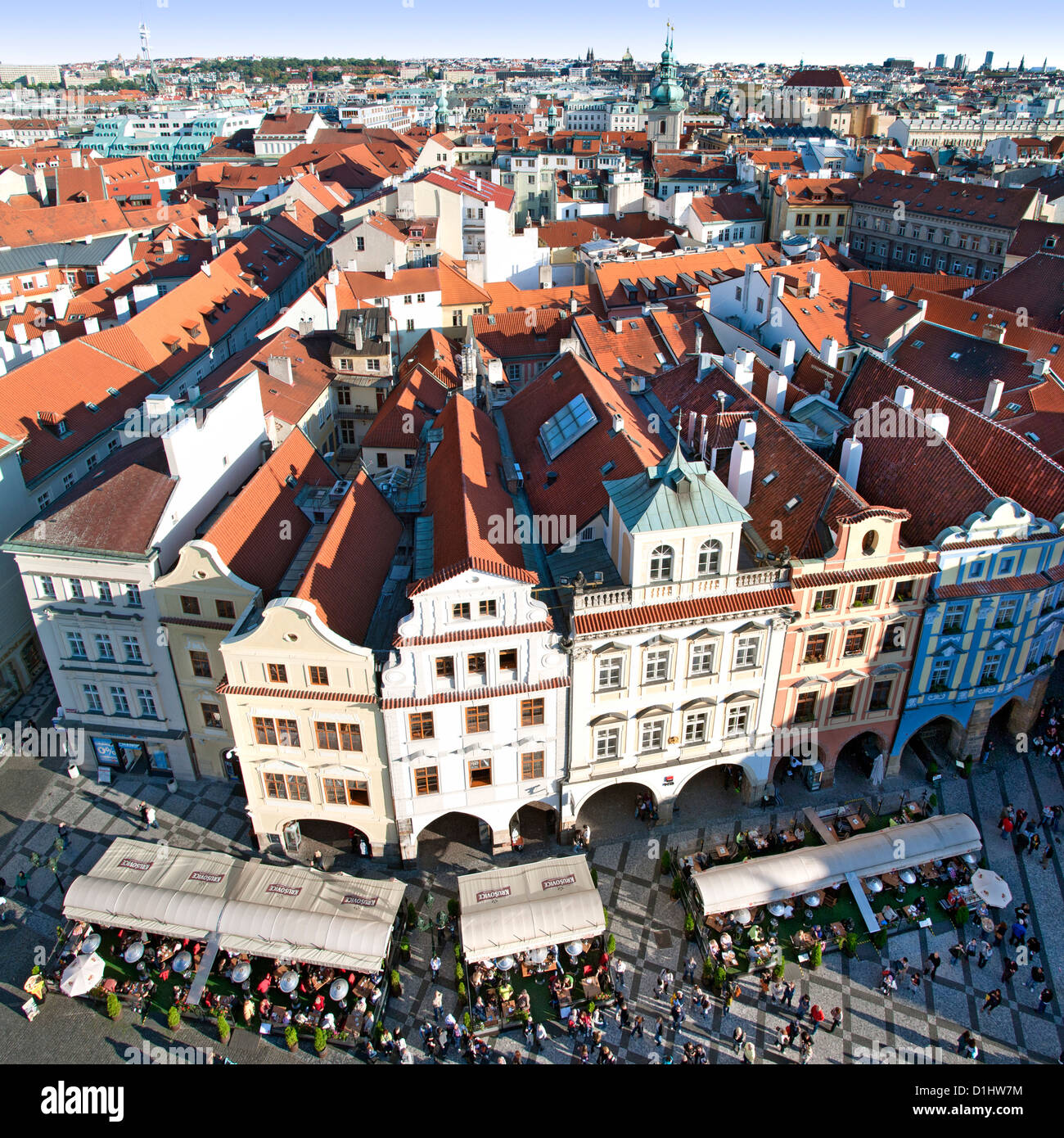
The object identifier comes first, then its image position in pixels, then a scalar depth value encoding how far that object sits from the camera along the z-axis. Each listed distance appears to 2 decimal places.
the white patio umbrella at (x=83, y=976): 38.78
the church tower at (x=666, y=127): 193.25
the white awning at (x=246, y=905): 39.31
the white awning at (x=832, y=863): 41.66
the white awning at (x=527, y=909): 39.31
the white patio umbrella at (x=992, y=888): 42.25
